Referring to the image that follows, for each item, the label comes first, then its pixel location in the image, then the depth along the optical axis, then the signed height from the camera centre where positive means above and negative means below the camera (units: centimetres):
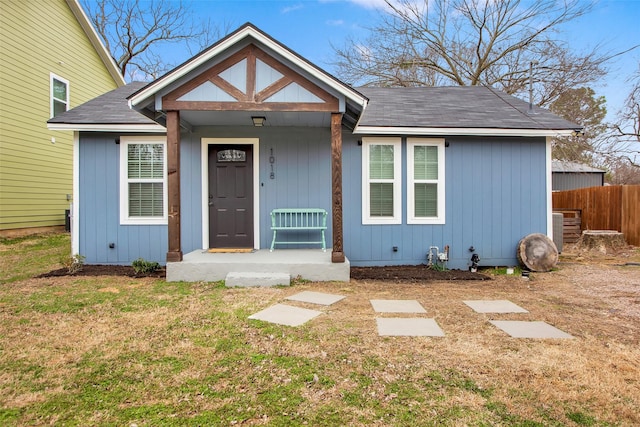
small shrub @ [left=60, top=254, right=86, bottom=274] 607 -83
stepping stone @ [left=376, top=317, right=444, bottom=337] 329 -106
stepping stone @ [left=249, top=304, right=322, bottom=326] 361 -103
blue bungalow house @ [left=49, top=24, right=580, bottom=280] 659 +52
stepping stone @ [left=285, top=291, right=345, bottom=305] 435 -102
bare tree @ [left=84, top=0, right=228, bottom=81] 1888 +946
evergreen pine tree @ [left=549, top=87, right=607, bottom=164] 1559 +410
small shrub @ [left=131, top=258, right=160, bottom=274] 598 -84
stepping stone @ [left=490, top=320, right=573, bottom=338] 329 -107
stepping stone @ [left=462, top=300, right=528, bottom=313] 408 -106
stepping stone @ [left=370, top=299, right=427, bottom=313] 404 -105
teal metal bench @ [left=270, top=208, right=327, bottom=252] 654 -11
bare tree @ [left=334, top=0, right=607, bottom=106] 1473 +691
